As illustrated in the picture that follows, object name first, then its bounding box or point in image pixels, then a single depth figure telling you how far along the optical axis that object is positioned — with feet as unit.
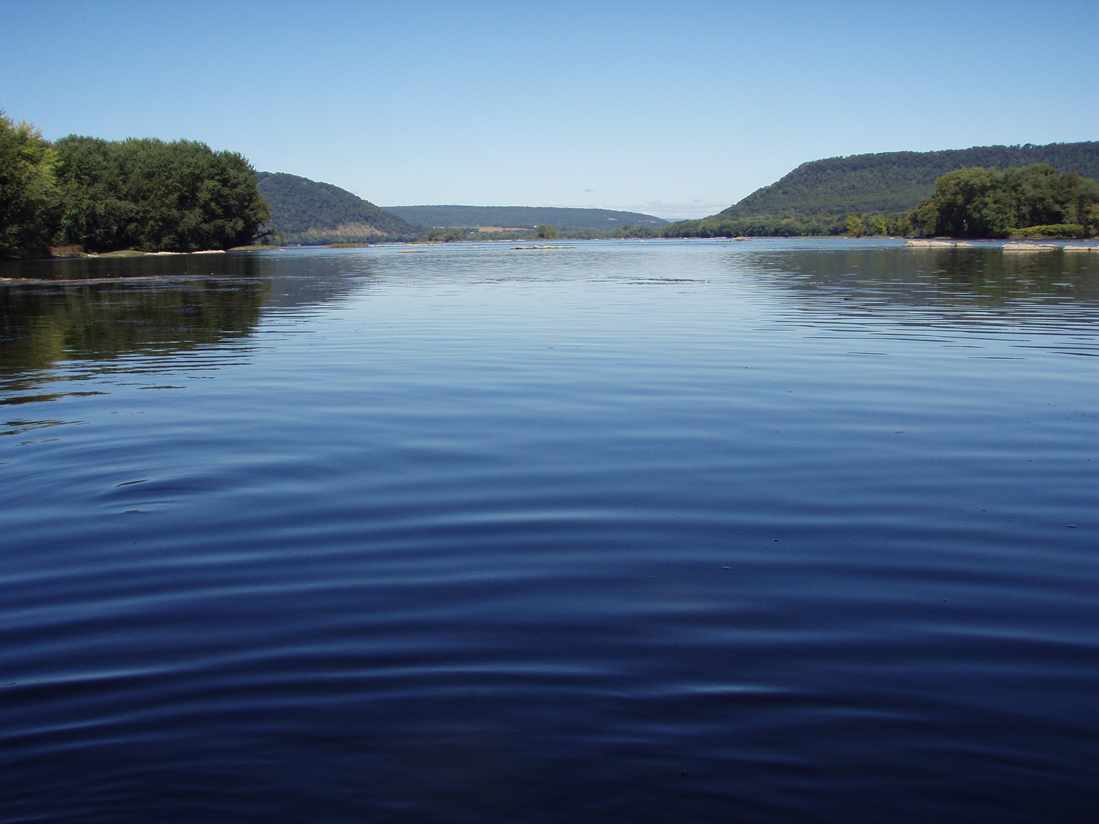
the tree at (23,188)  256.93
